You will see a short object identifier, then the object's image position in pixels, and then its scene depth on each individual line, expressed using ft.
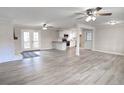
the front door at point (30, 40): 30.71
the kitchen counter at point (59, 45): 33.37
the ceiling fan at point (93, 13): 11.67
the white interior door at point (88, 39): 34.79
